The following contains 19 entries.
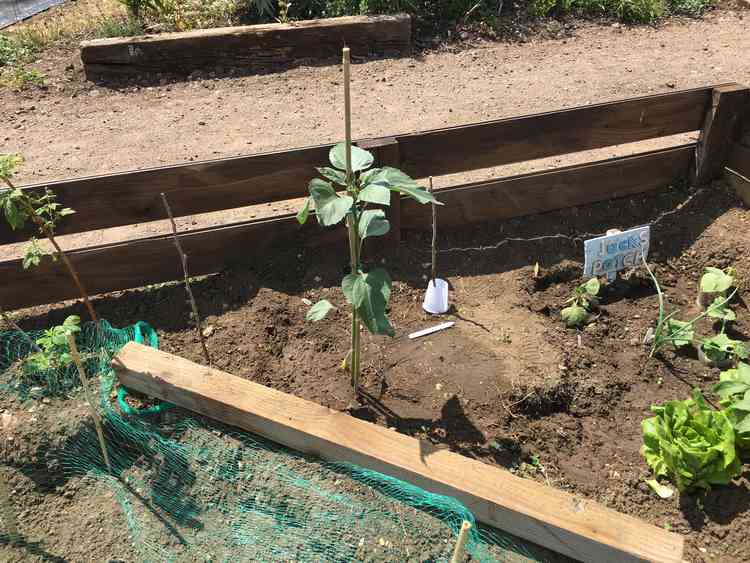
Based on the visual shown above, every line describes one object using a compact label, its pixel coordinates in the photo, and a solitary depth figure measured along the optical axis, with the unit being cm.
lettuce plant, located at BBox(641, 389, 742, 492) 220
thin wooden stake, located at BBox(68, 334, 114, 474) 215
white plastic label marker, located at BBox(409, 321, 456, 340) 295
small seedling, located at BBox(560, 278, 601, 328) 299
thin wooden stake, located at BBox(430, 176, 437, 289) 287
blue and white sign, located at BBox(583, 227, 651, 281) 311
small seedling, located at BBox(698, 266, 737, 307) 287
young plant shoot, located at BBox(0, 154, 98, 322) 238
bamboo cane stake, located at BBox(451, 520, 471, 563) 152
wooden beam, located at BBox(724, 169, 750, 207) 355
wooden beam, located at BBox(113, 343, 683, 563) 199
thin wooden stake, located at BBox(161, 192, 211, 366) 256
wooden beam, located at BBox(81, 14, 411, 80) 570
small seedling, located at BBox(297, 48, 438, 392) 198
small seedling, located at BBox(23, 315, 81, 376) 233
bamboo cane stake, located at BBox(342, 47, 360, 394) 194
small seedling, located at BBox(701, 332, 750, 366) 268
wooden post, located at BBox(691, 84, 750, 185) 344
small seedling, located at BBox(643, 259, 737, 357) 275
